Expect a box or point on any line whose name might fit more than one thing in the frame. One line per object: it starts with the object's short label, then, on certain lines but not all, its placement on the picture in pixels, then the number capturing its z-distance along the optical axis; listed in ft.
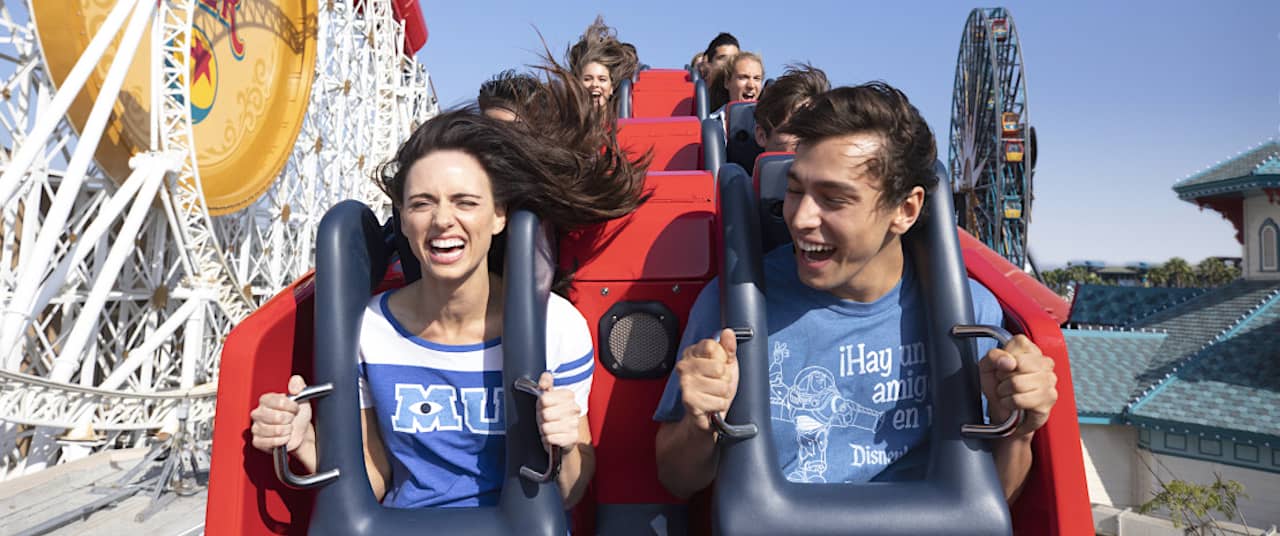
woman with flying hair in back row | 12.12
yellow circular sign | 20.12
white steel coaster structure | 18.47
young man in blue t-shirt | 4.01
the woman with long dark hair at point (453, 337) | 4.42
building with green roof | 35.32
